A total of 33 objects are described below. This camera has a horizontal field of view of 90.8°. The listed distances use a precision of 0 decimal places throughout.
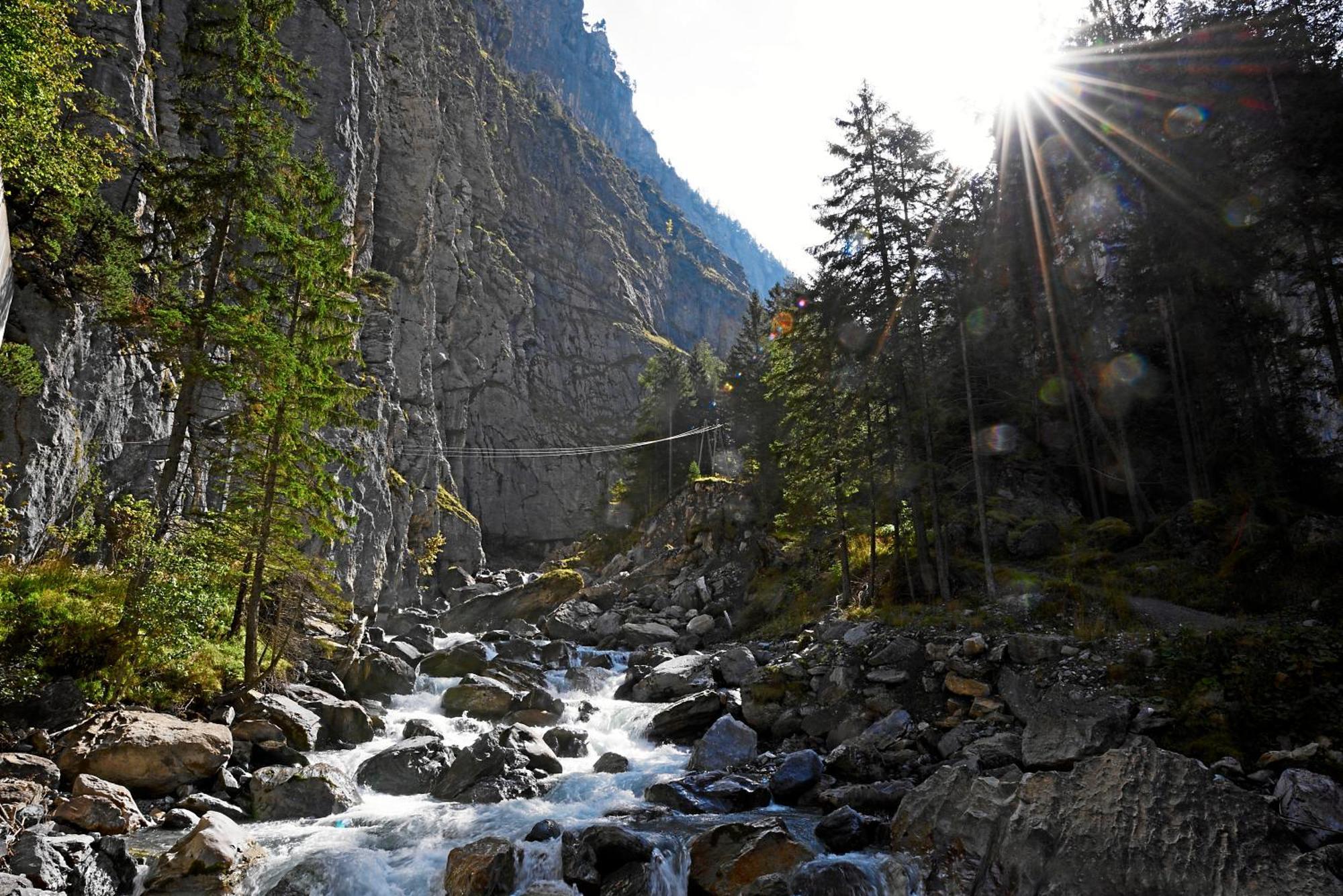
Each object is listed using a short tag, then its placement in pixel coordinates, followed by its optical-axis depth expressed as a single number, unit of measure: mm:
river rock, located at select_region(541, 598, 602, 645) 29297
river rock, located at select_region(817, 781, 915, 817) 10195
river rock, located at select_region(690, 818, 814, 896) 8219
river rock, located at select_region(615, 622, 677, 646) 26500
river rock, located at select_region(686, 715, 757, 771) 13336
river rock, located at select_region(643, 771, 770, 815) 11055
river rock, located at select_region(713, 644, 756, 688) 19016
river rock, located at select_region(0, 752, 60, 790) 8758
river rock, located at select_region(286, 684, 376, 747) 14242
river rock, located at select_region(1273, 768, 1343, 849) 7129
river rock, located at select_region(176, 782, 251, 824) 9673
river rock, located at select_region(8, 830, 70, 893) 7093
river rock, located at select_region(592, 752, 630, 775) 13562
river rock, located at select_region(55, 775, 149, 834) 8586
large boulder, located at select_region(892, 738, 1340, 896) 6535
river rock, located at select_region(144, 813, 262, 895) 7676
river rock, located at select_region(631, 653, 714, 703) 19203
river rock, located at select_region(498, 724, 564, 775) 13375
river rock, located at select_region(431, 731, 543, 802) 11734
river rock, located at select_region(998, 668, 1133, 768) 9969
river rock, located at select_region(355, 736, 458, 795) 12117
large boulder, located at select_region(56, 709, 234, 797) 9625
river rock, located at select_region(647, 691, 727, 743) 15805
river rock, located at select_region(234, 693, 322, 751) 12922
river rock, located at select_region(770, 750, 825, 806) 11375
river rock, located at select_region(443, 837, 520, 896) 8188
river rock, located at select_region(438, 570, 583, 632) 34562
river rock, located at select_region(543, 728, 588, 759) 14859
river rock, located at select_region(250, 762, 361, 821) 10320
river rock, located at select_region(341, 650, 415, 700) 18516
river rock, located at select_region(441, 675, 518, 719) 17812
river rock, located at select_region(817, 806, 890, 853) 9141
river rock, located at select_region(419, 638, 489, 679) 21312
